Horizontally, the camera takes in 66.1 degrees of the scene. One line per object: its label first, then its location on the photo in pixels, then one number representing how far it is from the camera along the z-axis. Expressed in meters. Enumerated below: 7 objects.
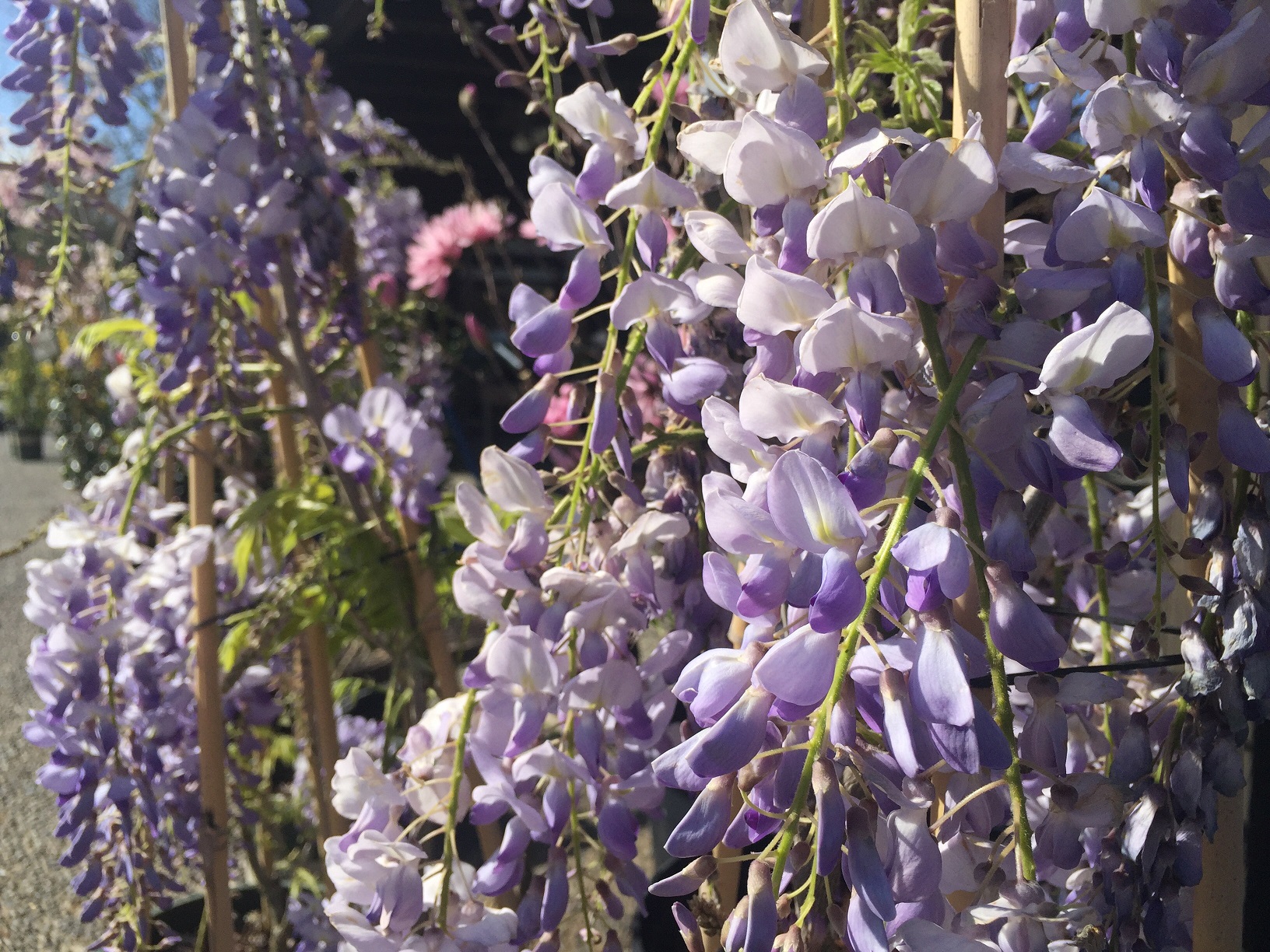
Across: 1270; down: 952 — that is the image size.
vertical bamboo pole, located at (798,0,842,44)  0.66
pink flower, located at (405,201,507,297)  2.12
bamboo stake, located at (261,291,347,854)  1.27
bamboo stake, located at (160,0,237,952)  1.15
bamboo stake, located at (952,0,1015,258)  0.49
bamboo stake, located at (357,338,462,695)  1.13
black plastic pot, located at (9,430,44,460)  7.76
